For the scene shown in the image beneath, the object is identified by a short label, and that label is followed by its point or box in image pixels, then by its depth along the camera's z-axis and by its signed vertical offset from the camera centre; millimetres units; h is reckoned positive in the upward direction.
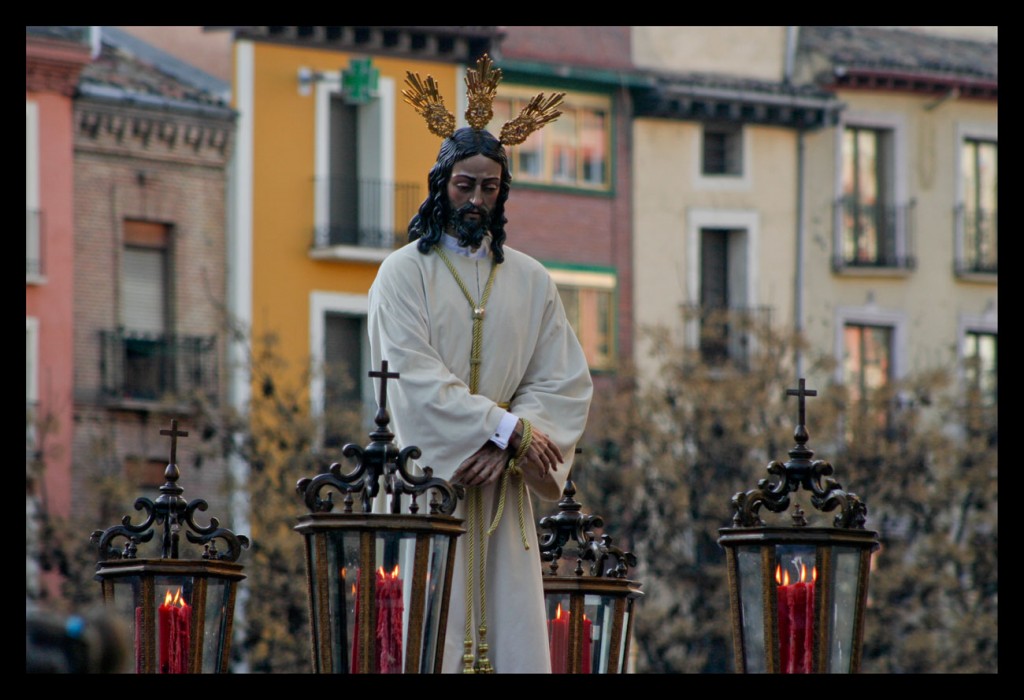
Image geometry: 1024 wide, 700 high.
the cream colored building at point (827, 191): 51833 +2455
